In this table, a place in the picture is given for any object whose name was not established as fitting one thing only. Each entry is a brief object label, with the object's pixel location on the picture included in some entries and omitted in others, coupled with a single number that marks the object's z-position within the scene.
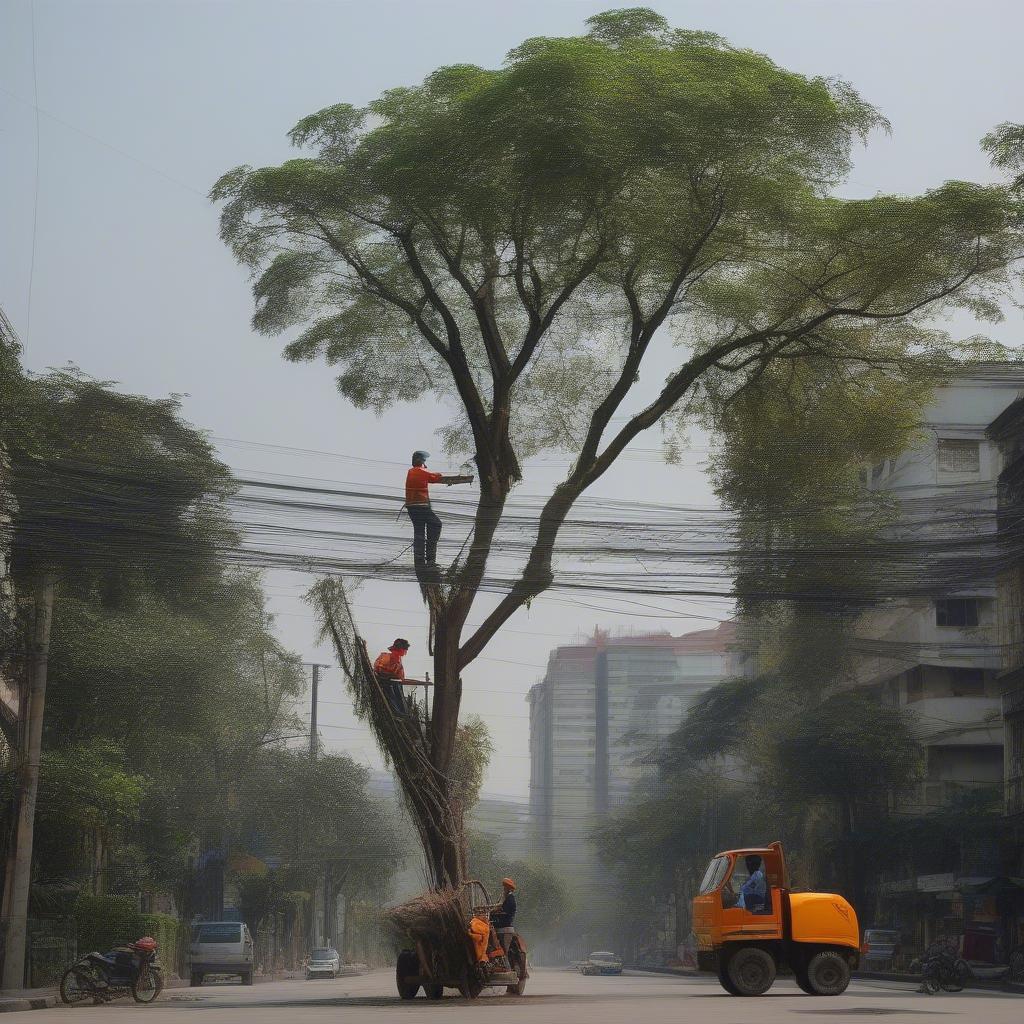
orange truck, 20.31
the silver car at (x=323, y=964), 54.22
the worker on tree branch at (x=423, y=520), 20.31
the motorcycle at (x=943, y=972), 28.33
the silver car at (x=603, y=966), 71.00
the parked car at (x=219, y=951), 41.34
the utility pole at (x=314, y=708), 57.10
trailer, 18.75
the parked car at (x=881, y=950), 46.06
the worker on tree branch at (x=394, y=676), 20.42
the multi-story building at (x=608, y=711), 177.38
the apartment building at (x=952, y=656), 55.75
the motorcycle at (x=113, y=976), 23.84
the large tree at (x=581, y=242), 19.42
